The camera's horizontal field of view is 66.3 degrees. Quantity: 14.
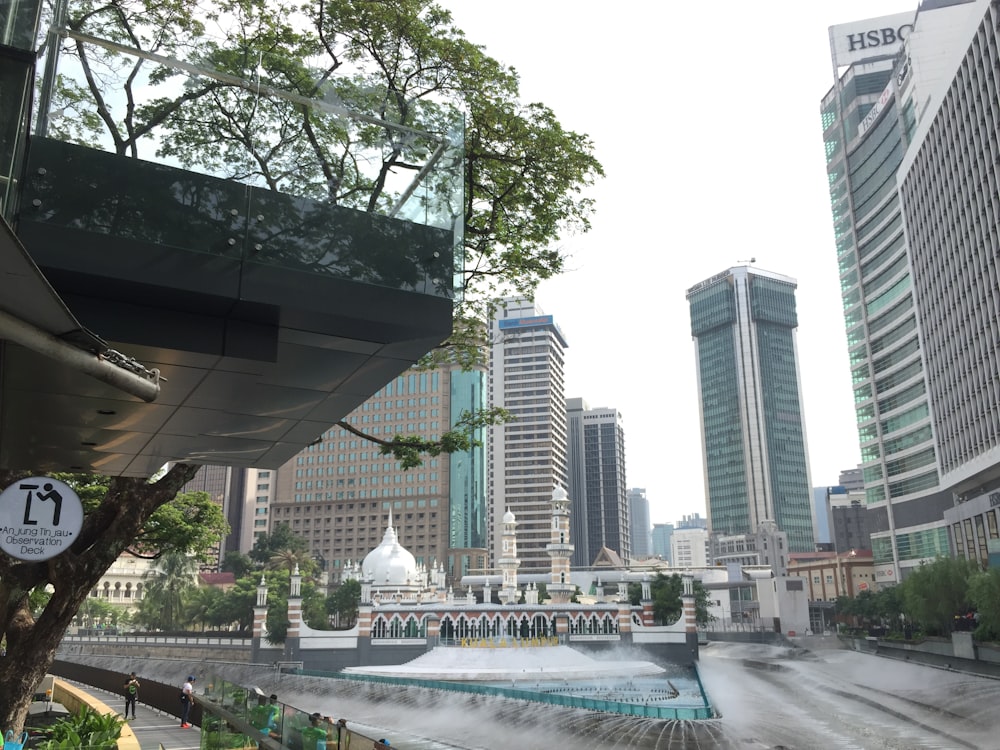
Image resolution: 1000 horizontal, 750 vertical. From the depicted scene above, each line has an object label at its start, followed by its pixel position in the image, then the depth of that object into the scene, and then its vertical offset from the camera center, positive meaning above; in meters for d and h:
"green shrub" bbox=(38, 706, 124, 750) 12.19 -2.65
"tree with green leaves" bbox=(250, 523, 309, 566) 102.69 +3.90
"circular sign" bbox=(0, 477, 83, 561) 8.86 +0.66
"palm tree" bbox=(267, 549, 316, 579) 95.62 +1.53
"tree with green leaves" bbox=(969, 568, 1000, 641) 38.16 -1.56
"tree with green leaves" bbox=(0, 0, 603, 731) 7.53 +4.88
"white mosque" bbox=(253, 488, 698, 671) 62.44 -4.64
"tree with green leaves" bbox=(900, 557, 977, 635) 48.25 -1.52
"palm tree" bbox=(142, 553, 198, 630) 77.75 -1.53
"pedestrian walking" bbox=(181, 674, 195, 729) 22.09 -3.61
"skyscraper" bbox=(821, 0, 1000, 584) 49.94 +25.59
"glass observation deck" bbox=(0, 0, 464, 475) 6.84 +3.34
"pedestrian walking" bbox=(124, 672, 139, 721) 24.00 -3.55
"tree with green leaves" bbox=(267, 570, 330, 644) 66.81 -3.02
